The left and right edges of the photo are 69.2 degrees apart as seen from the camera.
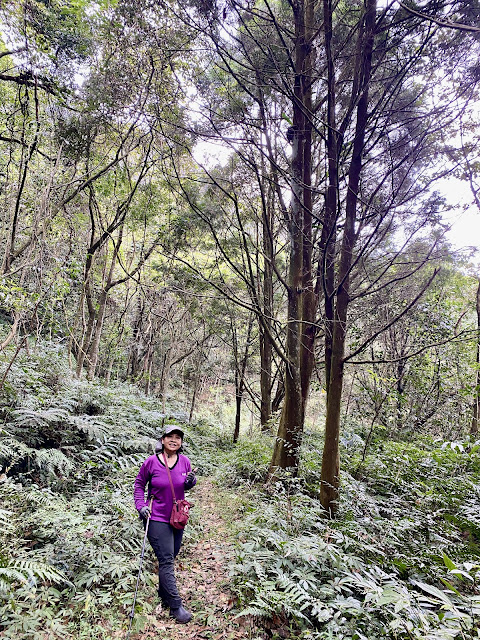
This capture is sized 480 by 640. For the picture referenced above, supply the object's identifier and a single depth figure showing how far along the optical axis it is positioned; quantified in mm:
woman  3512
